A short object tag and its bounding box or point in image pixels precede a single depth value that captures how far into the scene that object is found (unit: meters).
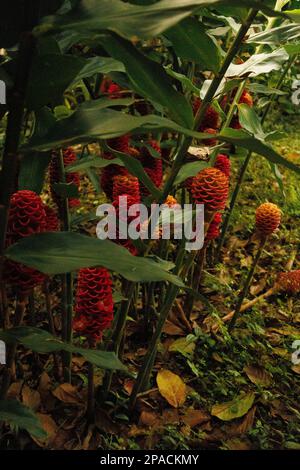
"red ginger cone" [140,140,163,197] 1.35
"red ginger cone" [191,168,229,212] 1.12
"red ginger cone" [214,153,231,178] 1.35
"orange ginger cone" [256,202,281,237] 1.42
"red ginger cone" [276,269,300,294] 1.58
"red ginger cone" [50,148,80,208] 1.17
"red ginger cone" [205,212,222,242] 1.31
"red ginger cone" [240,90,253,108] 1.42
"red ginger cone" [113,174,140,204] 1.11
